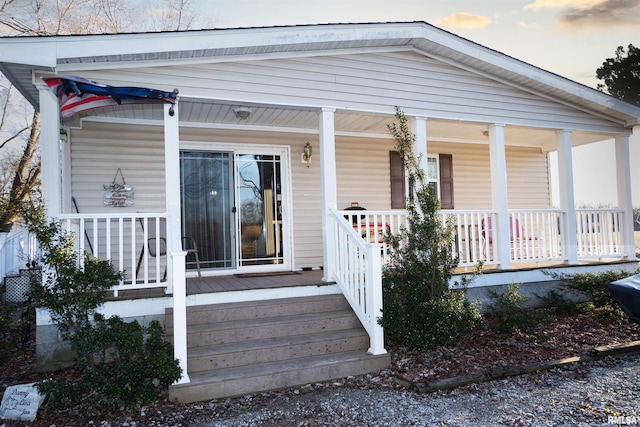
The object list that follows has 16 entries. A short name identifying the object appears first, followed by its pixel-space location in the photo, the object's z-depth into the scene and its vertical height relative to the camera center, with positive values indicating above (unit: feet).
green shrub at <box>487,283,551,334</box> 16.28 -3.56
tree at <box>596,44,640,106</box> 50.80 +17.22
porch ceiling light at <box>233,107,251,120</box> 18.61 +5.14
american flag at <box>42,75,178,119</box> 13.33 +4.47
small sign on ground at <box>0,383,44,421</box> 10.78 -4.14
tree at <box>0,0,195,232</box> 39.73 +20.55
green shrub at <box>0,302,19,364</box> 13.17 -2.91
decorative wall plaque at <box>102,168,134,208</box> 20.40 +1.93
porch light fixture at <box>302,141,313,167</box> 23.71 +4.07
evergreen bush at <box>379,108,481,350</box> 14.76 -2.13
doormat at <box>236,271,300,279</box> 20.76 -2.19
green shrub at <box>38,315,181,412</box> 10.87 -3.57
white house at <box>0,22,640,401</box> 14.23 +3.38
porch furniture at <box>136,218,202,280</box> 20.38 -0.56
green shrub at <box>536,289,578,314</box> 20.45 -3.96
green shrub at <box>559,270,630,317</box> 19.80 -3.32
